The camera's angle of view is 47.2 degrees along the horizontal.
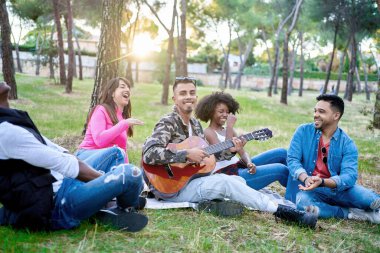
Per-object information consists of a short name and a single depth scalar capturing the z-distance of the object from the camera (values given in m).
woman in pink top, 4.70
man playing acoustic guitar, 4.52
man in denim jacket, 4.90
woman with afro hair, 5.39
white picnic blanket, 4.79
